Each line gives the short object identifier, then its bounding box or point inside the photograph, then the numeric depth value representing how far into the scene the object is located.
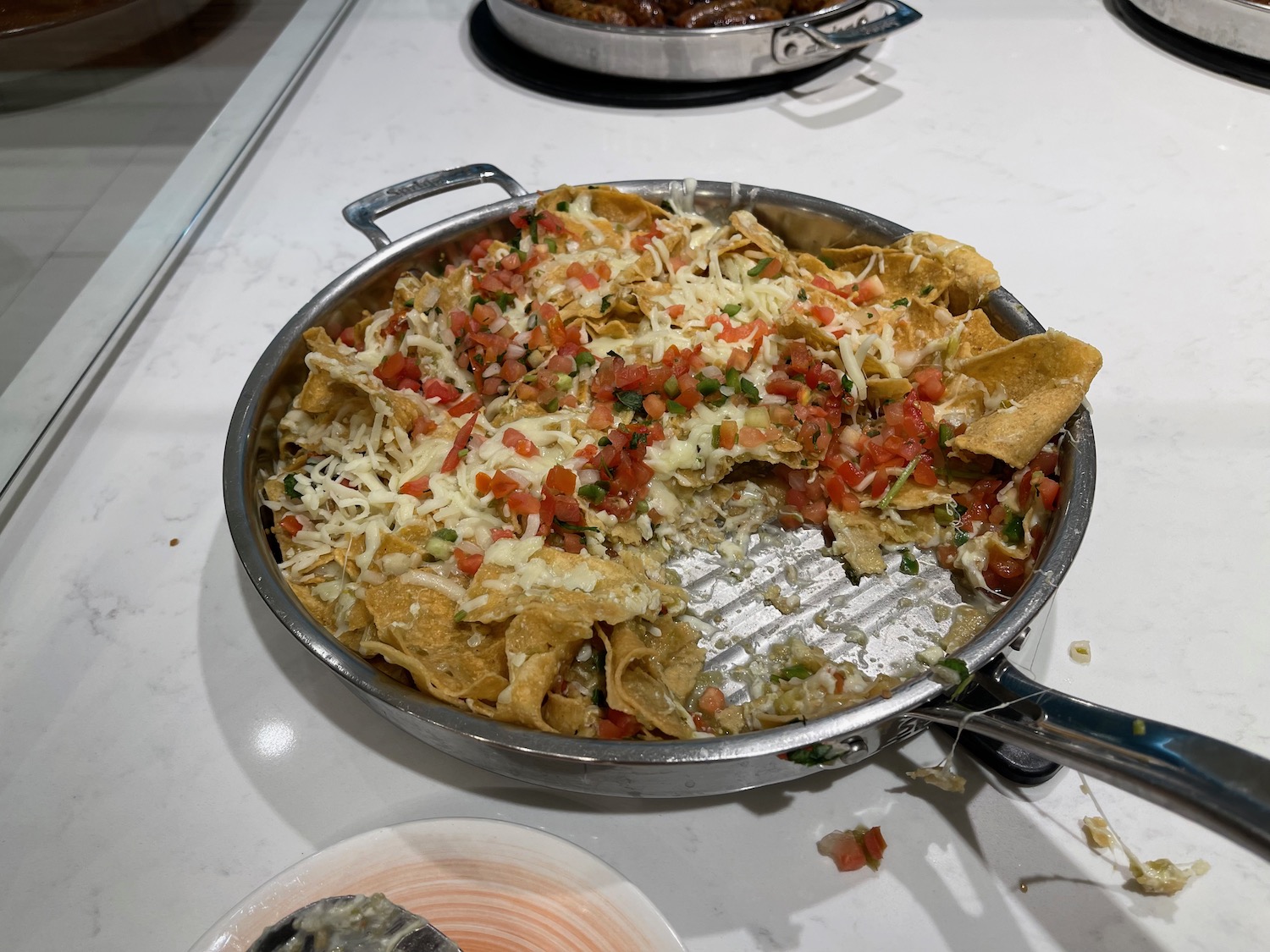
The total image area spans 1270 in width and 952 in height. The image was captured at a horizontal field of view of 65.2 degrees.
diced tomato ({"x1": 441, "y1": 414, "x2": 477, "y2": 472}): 0.43
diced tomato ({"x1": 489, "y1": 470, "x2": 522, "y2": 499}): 0.41
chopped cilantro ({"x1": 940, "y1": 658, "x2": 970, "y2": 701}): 0.32
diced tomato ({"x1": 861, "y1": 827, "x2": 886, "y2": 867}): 0.35
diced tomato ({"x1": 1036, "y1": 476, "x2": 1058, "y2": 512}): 0.40
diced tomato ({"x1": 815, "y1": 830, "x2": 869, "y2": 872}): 0.35
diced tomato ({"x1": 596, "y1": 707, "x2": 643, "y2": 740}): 0.35
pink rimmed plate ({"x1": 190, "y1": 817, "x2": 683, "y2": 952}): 0.33
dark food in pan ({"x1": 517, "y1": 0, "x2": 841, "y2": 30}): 0.71
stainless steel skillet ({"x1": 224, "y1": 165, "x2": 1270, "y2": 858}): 0.27
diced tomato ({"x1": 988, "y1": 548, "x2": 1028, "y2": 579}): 0.40
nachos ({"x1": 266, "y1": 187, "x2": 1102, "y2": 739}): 0.37
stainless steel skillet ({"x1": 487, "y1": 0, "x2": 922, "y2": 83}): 0.67
